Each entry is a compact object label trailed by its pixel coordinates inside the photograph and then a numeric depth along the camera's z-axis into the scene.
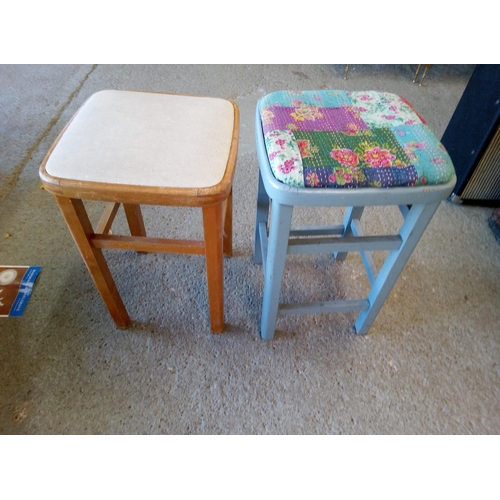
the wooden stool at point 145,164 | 0.66
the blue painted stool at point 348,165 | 0.64
